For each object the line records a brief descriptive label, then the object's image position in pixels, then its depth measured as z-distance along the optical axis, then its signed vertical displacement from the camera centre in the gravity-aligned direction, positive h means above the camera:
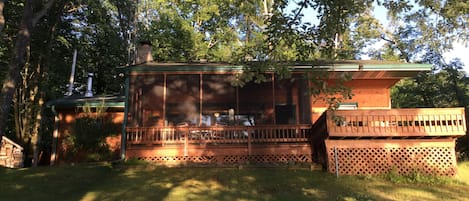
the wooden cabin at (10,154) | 16.98 -1.11
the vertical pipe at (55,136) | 15.46 -0.25
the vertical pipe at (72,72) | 22.01 +3.59
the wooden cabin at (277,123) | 10.77 +0.16
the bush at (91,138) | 14.55 -0.32
